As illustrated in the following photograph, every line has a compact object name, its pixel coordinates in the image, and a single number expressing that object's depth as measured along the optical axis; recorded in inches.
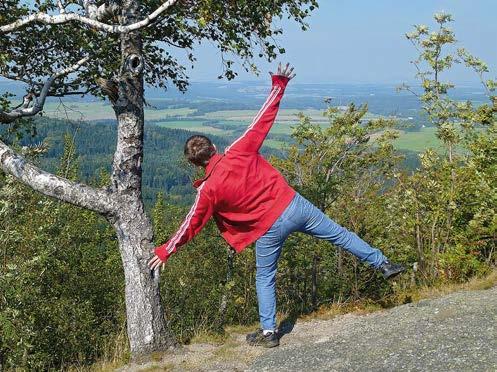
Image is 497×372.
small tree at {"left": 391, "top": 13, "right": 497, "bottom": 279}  305.1
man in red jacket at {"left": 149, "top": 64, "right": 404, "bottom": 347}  213.9
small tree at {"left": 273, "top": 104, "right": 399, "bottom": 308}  326.6
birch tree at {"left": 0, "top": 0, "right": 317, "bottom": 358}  233.3
